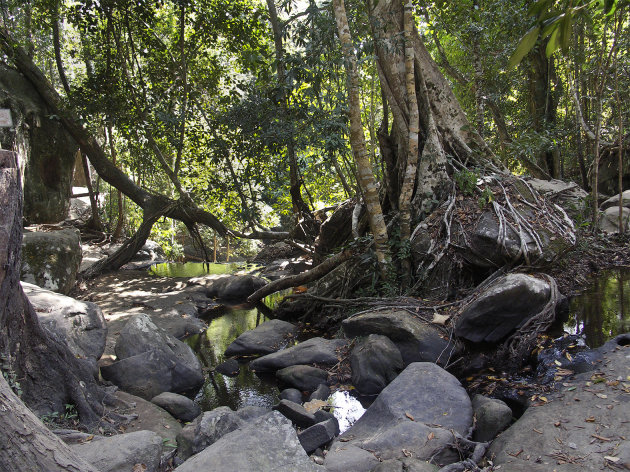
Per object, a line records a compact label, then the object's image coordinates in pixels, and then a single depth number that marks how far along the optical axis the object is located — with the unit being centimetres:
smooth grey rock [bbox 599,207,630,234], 1010
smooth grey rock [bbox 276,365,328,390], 545
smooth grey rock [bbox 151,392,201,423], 480
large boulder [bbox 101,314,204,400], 512
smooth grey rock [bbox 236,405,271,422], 449
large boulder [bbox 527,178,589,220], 804
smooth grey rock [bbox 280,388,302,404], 506
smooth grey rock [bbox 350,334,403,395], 524
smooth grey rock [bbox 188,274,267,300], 1010
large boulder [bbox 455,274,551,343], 531
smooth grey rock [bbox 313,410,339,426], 452
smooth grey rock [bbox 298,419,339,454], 393
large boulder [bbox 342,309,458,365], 545
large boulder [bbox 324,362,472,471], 362
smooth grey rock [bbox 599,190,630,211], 1114
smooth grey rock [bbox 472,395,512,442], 393
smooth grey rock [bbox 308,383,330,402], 509
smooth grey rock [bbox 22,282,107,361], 474
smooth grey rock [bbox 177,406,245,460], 376
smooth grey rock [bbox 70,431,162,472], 314
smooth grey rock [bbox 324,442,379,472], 348
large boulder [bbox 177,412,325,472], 292
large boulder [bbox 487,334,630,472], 323
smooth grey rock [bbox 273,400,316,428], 444
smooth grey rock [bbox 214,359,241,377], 604
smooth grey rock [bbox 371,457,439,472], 331
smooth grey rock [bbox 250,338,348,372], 589
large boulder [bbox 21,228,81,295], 824
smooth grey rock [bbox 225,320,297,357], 666
